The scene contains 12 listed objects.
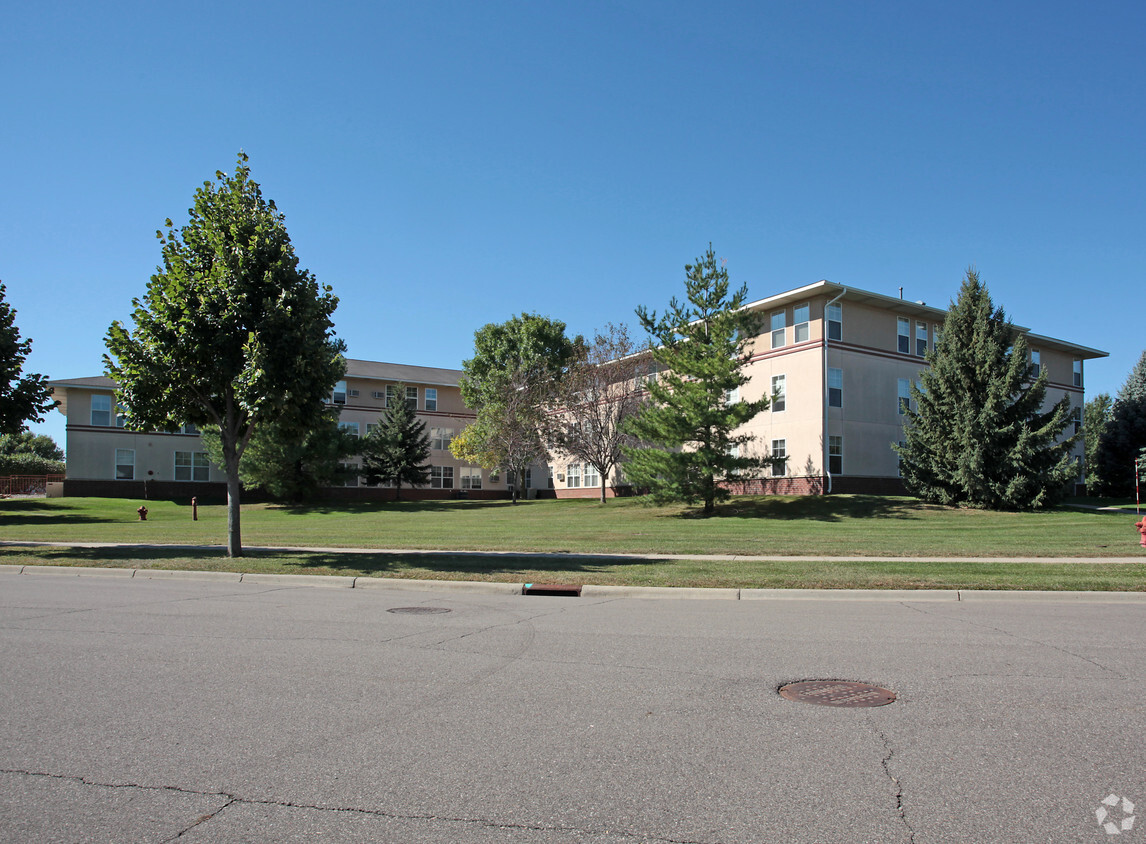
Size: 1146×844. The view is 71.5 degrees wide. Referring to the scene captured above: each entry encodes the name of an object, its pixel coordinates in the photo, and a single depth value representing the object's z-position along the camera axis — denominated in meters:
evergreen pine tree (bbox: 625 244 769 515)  30.75
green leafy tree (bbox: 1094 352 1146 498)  43.72
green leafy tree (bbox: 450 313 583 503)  45.75
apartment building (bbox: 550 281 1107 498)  36.03
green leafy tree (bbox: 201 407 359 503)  43.59
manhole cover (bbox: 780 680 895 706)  5.91
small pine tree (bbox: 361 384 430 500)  51.72
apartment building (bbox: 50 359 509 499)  50.69
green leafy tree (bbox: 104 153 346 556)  16.56
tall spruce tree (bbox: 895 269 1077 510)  29.53
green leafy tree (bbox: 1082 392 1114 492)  45.34
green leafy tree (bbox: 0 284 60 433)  22.45
